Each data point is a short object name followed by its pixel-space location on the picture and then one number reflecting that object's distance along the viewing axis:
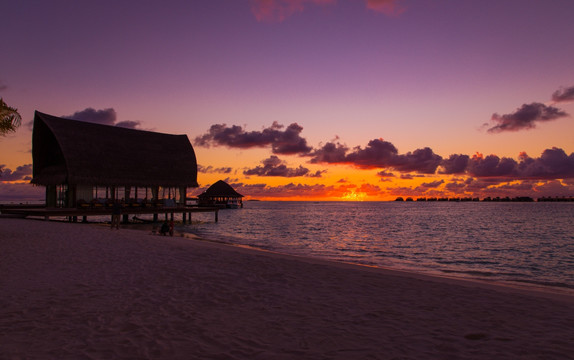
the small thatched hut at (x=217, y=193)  90.19
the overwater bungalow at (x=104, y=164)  33.03
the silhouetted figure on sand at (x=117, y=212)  23.31
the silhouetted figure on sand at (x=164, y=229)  22.12
